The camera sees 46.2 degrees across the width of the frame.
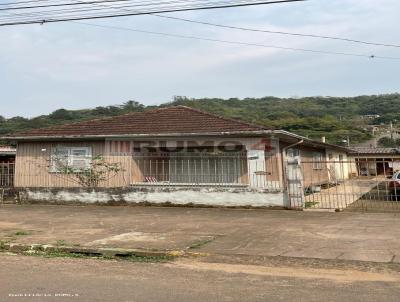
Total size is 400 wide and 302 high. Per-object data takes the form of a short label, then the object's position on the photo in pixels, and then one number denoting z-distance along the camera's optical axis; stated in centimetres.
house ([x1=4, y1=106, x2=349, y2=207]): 1652
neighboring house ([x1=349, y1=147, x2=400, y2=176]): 3831
